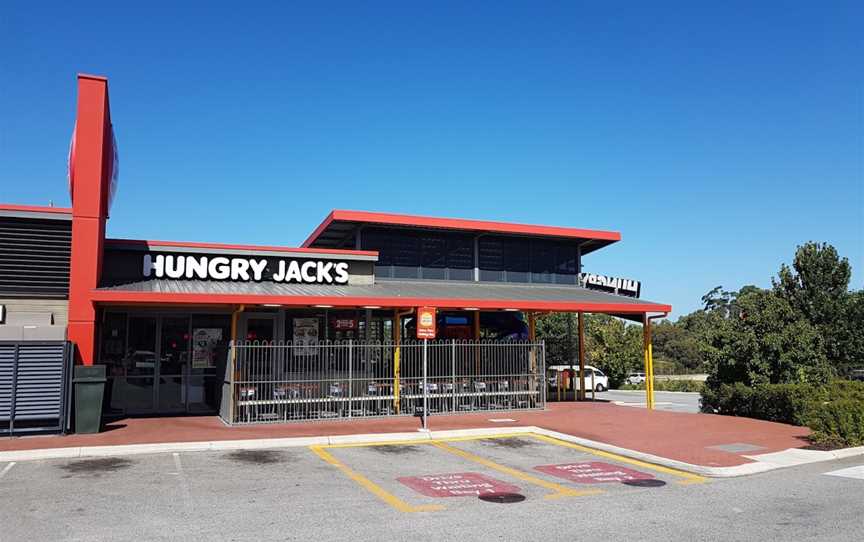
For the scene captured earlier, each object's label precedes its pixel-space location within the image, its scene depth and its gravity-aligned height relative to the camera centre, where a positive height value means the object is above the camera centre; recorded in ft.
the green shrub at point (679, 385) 134.69 -6.44
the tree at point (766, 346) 58.95 +0.78
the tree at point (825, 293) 103.65 +9.74
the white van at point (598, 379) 121.23 -4.78
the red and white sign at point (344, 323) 65.82 +2.99
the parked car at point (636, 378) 156.87 -5.81
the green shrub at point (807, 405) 44.27 -4.06
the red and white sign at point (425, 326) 52.54 +2.16
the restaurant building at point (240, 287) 49.47 +6.05
